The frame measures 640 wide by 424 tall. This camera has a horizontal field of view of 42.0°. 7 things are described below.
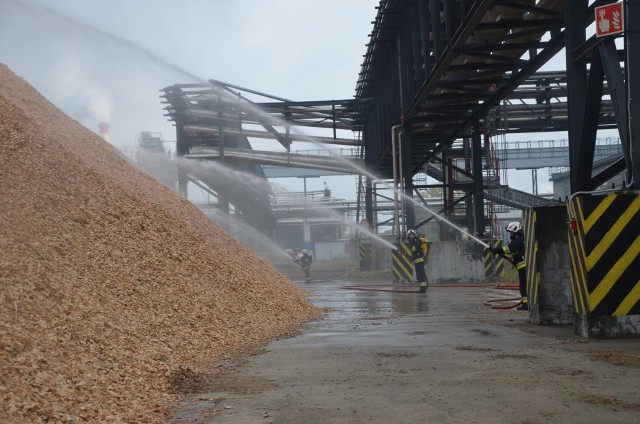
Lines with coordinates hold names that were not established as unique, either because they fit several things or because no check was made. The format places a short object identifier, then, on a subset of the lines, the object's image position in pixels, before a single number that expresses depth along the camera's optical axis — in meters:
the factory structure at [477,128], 9.46
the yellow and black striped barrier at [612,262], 9.43
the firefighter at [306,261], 33.19
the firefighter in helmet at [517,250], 13.81
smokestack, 45.92
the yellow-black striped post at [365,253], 38.91
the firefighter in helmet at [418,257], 21.09
